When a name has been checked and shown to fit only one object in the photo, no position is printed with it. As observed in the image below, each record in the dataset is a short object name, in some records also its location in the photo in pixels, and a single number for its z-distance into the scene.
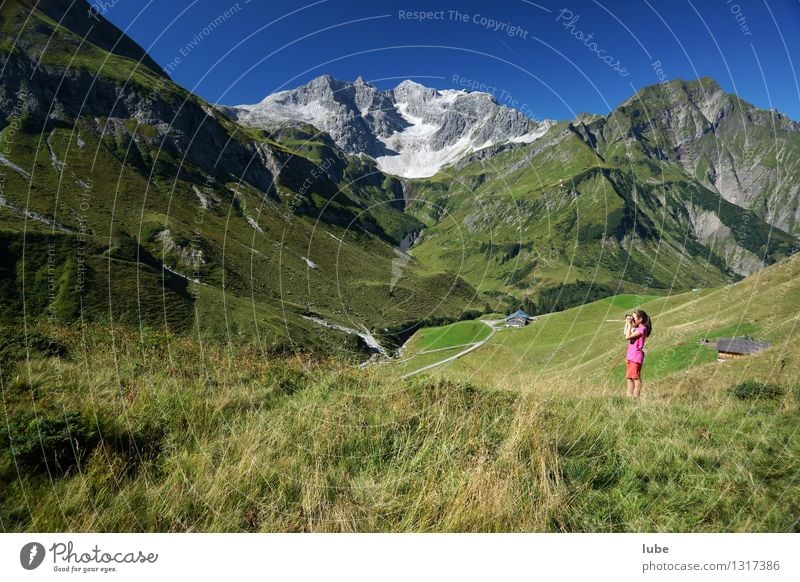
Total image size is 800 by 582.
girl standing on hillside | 11.05
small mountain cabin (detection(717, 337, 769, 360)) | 25.86
